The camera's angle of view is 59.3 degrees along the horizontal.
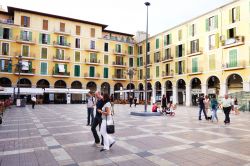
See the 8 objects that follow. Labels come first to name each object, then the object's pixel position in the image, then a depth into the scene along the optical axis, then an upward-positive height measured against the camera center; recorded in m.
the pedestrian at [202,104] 13.76 -0.93
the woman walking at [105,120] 6.03 -0.85
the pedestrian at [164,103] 17.52 -1.11
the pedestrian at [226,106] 11.97 -0.91
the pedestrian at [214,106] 13.01 -1.00
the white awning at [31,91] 32.94 -0.31
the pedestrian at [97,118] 6.34 -0.86
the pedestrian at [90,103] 10.28 -0.65
